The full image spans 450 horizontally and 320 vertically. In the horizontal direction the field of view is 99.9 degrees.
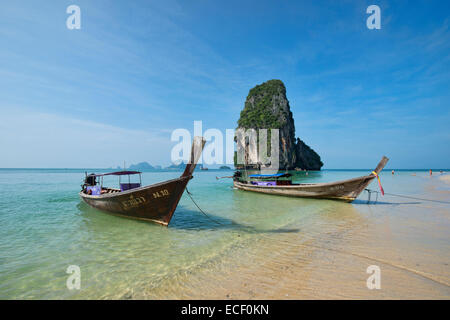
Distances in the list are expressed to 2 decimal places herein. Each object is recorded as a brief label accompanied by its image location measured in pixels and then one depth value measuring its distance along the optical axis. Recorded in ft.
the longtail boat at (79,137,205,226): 24.31
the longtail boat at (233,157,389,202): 42.50
